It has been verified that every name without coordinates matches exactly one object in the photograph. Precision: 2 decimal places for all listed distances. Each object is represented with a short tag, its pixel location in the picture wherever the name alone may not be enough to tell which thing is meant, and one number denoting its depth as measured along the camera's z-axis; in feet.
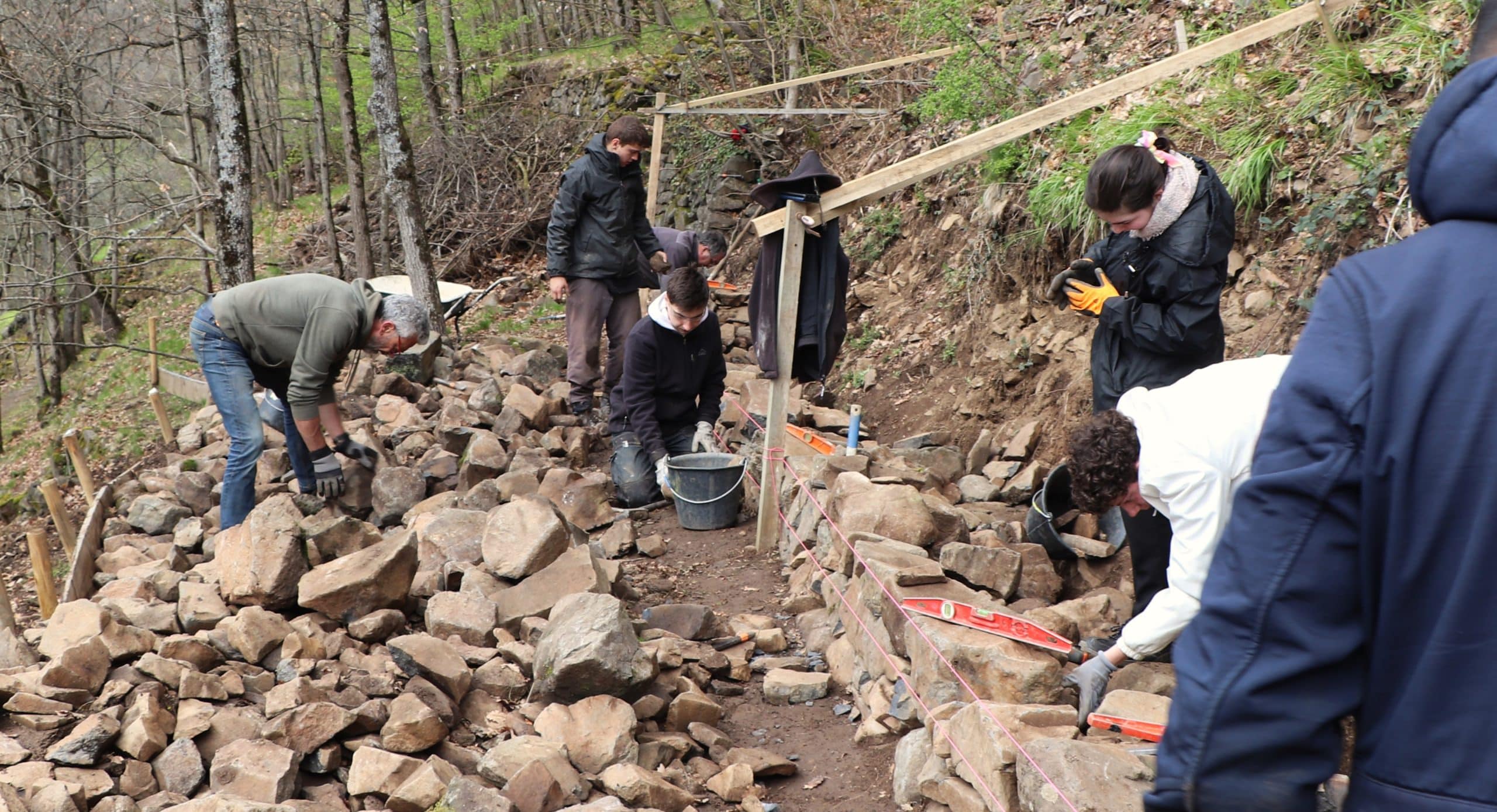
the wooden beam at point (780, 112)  24.53
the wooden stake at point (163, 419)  27.07
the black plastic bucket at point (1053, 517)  13.91
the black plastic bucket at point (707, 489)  18.29
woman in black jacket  10.85
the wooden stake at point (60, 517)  20.47
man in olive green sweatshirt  15.47
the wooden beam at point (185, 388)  36.31
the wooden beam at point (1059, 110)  13.17
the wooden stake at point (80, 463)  24.16
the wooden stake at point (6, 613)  14.38
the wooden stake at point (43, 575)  18.48
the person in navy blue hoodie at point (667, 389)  18.10
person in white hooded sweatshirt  7.81
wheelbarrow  31.91
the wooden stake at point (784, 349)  15.29
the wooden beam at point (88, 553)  18.13
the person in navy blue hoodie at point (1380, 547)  3.62
